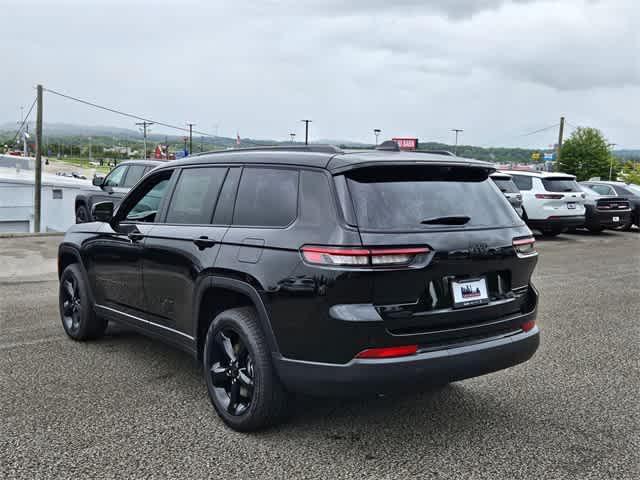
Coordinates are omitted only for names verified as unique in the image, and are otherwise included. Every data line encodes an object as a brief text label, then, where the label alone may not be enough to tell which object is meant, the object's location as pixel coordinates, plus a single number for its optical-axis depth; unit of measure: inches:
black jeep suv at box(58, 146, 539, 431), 133.9
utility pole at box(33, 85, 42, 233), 940.0
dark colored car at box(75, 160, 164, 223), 583.2
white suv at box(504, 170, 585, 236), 667.4
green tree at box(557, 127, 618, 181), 3959.2
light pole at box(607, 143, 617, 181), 3929.9
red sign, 2272.0
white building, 1175.6
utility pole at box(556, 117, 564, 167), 1807.8
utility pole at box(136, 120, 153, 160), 3400.6
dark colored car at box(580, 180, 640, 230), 808.3
